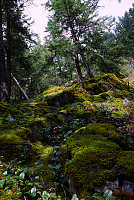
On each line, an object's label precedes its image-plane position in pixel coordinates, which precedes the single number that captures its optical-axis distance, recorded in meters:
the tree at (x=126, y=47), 9.64
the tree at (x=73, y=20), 8.56
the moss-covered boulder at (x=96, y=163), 1.54
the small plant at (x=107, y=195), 1.17
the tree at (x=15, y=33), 8.70
